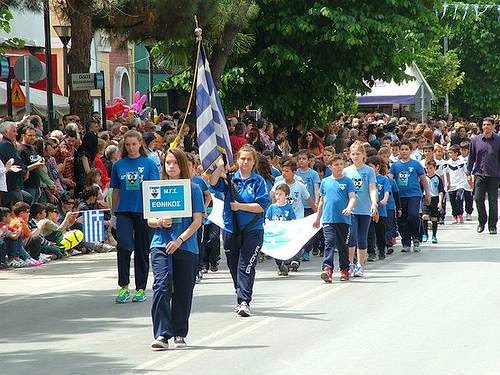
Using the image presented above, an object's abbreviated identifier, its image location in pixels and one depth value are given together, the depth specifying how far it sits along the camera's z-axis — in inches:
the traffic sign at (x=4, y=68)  1109.4
